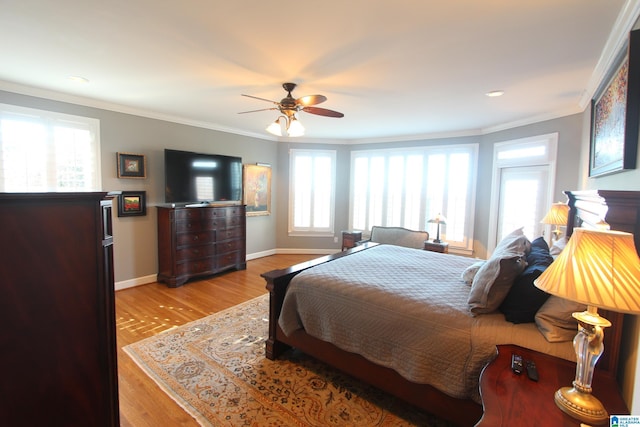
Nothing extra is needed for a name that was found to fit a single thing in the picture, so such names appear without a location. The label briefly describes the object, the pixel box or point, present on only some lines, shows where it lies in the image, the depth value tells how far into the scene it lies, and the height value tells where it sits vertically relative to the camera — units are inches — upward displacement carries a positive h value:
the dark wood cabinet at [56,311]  41.2 -19.0
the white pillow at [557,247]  95.2 -15.1
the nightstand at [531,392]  39.9 -30.0
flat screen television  170.2 +11.1
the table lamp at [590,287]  36.6 -11.1
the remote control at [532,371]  48.0 -29.1
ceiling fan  111.6 +34.6
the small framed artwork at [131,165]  154.6 +15.1
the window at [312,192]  247.9 +4.4
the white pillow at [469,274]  89.8 -23.4
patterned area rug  75.7 -57.6
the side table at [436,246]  181.3 -29.6
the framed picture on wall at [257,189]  223.5 +5.7
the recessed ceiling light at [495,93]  119.0 +45.8
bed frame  47.6 -46.0
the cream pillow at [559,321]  58.6 -24.7
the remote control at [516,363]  49.8 -29.1
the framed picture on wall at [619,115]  60.4 +22.3
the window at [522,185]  152.1 +10.1
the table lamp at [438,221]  184.2 -13.4
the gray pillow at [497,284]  68.0 -19.7
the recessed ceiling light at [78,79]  113.0 +45.1
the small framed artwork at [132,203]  156.7 -5.8
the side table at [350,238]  218.7 -30.9
